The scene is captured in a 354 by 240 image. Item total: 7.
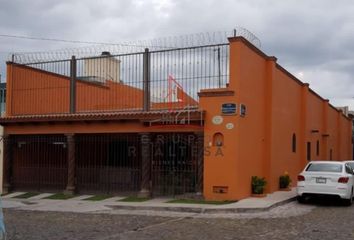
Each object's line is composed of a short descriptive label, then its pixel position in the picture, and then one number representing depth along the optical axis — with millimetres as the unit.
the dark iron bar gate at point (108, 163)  21078
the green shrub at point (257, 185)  19812
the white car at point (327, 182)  18016
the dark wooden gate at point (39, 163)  22766
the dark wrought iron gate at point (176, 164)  19328
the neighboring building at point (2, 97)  27133
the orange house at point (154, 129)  18844
